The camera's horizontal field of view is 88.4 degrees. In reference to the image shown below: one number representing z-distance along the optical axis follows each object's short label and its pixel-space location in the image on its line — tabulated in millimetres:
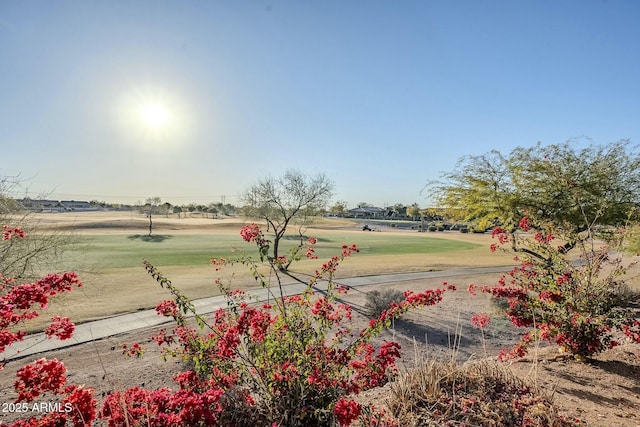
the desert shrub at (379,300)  11750
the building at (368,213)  167812
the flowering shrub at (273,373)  3330
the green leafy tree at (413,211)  127262
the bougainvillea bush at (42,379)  3047
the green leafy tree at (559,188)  13406
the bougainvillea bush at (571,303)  5980
